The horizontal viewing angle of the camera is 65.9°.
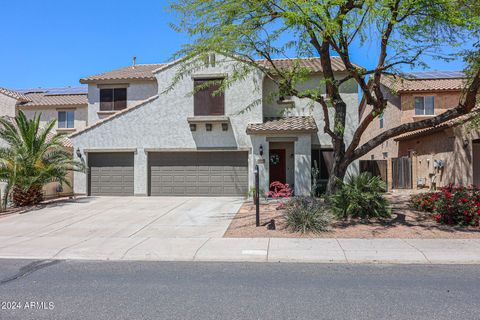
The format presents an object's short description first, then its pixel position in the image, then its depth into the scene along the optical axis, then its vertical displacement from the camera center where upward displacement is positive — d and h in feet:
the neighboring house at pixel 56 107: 81.56 +12.69
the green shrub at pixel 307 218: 32.09 -4.91
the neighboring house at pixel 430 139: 53.93 +4.04
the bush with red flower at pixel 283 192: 44.62 -3.73
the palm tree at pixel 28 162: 49.26 +0.08
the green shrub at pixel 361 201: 36.22 -3.77
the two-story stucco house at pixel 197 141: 58.08 +3.48
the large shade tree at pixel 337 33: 31.27 +12.14
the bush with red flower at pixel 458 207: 33.47 -4.15
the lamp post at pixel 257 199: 34.17 -3.39
